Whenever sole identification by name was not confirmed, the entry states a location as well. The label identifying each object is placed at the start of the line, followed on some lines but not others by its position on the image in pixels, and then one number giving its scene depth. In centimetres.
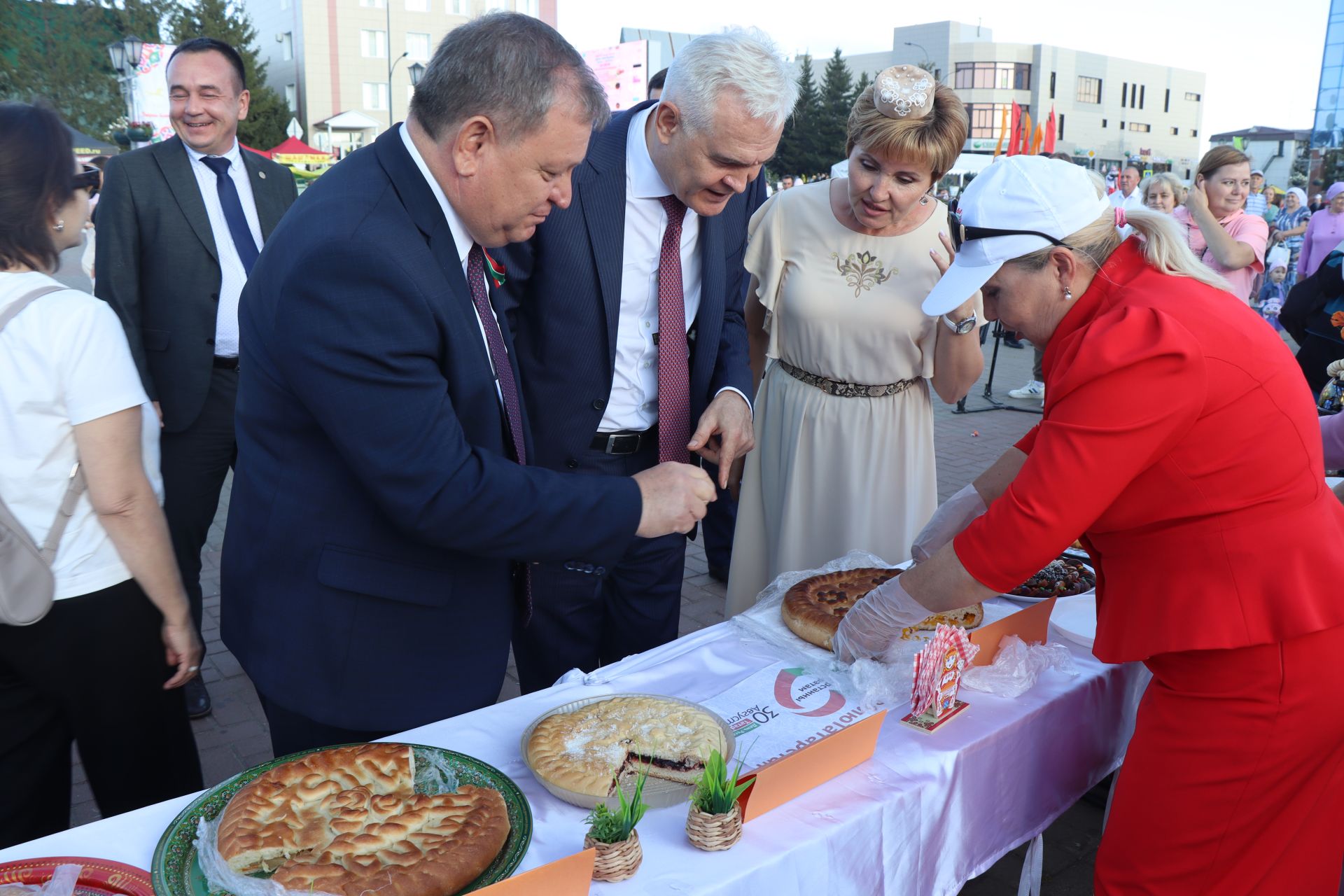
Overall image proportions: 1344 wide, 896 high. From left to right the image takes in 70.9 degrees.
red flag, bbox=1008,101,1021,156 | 1598
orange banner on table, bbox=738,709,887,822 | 132
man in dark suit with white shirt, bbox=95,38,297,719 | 324
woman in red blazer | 144
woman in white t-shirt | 168
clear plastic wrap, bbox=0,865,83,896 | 108
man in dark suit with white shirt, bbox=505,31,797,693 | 203
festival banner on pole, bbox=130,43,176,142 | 2602
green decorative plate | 112
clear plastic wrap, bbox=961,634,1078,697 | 178
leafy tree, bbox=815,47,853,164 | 4562
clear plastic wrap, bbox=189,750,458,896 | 108
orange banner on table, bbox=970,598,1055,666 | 184
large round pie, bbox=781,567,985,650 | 192
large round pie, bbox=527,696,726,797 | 136
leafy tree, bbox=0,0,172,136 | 2078
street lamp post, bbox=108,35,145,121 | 1608
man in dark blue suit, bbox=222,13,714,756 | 139
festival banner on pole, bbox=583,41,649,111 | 2664
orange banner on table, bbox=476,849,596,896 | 106
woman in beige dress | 256
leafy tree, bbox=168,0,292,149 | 3606
